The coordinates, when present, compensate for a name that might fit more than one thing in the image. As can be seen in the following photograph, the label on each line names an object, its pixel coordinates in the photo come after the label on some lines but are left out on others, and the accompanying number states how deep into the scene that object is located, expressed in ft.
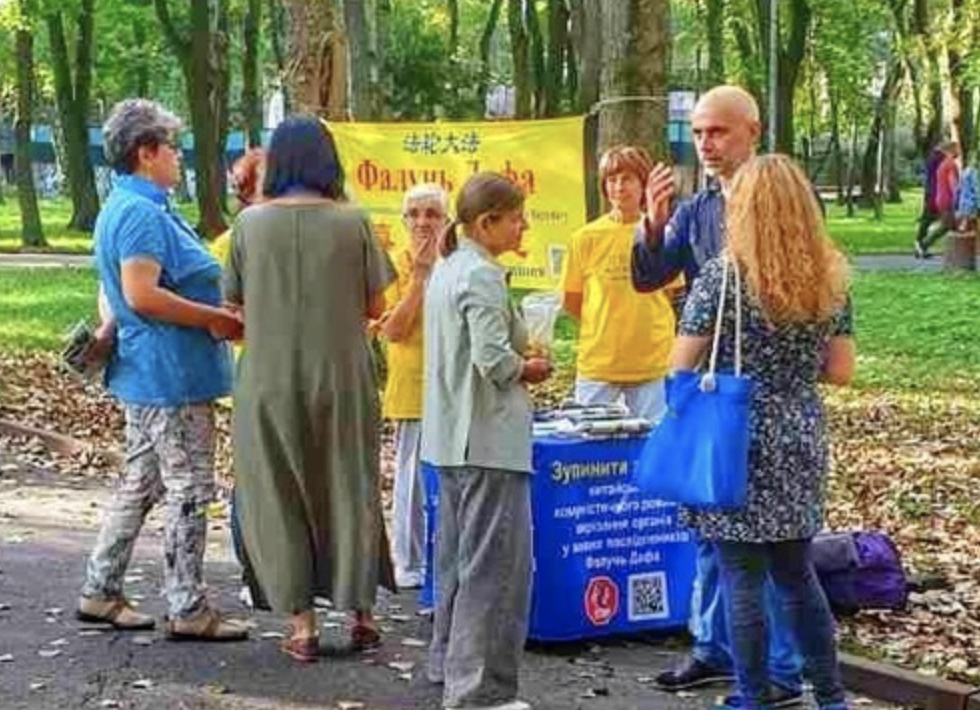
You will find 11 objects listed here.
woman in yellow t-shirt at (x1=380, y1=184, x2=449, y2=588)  23.06
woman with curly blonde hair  17.56
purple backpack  23.40
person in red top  93.25
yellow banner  38.68
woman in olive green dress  20.34
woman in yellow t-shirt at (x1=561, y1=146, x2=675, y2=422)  24.73
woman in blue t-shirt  21.36
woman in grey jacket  18.84
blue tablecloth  21.84
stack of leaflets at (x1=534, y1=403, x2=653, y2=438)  22.02
